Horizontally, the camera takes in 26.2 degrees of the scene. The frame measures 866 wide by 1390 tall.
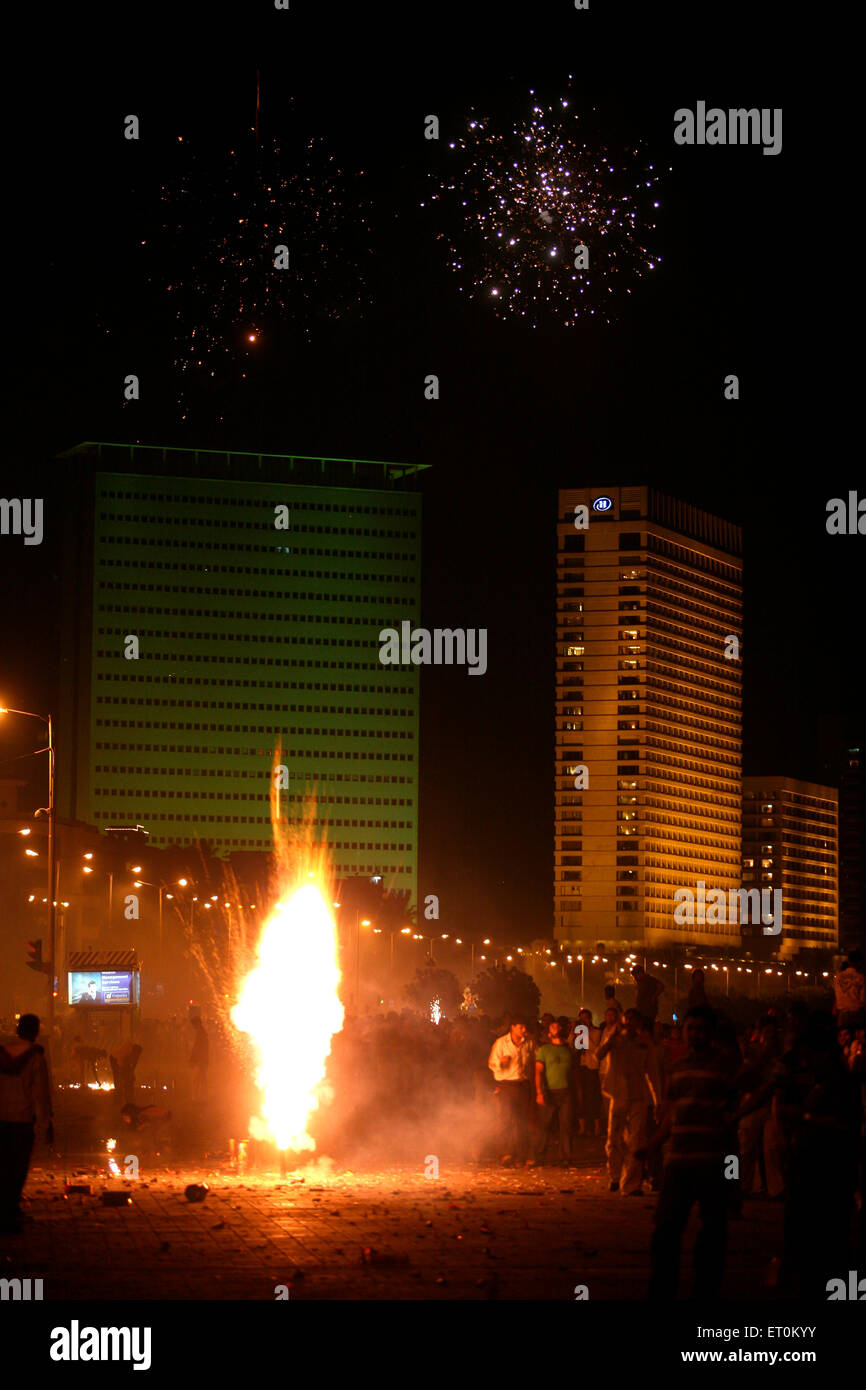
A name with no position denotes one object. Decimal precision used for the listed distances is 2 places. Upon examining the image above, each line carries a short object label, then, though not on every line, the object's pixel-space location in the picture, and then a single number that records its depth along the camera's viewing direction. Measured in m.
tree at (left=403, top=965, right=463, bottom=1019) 86.90
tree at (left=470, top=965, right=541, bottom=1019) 111.56
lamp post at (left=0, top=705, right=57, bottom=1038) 31.08
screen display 38.44
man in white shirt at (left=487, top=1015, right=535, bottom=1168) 19.61
